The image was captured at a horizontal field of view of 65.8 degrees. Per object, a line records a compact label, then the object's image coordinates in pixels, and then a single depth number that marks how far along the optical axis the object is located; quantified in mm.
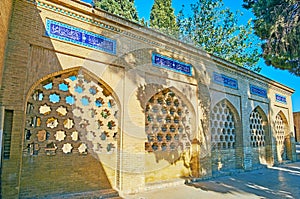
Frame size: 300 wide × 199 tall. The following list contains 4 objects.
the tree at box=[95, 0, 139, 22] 13906
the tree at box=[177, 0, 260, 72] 15633
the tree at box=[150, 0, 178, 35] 15633
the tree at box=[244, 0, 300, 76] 5258
